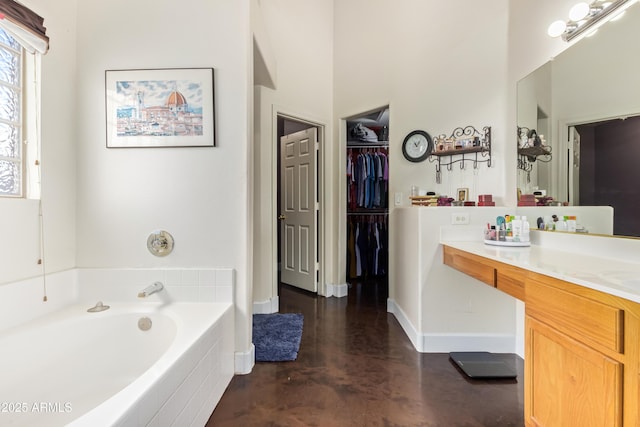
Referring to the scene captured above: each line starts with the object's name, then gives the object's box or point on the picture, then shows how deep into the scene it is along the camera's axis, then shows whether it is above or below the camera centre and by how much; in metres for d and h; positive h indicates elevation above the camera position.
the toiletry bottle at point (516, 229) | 1.72 -0.12
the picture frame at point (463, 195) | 2.33 +0.13
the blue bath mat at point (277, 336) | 1.98 -1.03
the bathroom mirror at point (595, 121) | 1.25 +0.46
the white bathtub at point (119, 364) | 1.01 -0.71
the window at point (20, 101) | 1.40 +0.59
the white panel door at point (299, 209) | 3.36 +0.01
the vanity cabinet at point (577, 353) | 0.75 -0.46
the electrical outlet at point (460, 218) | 2.03 -0.06
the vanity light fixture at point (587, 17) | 1.30 +1.00
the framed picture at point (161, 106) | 1.76 +0.66
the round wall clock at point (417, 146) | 2.52 +0.60
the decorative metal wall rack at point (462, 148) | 2.24 +0.51
